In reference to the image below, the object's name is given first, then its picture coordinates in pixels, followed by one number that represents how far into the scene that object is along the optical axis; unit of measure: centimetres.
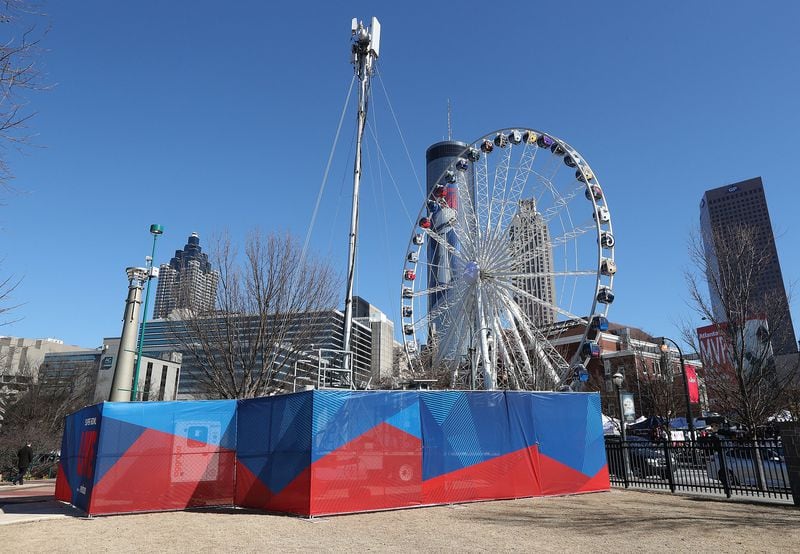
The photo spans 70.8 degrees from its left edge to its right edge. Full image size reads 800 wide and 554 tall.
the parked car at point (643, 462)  1880
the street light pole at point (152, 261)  2761
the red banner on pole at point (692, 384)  3074
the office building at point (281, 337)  2365
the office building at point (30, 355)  4498
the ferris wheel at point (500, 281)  2644
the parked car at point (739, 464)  1516
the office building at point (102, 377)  3825
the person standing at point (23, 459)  2188
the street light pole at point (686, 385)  2562
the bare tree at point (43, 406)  2922
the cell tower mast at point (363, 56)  2248
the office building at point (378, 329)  13412
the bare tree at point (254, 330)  2341
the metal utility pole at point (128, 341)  2516
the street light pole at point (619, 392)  2122
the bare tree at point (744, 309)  1888
